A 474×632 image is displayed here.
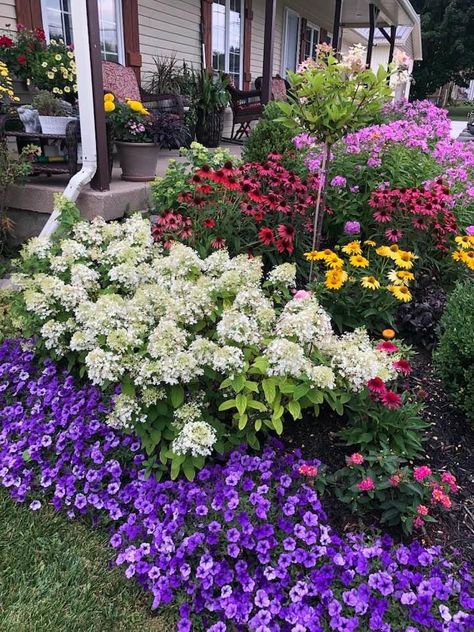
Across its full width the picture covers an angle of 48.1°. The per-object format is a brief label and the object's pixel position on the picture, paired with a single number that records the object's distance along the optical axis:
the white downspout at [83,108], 3.41
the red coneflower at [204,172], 3.06
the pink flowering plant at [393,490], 1.83
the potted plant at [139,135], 4.07
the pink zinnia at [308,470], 1.90
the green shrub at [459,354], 2.27
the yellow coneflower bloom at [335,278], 2.57
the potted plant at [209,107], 7.31
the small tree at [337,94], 2.74
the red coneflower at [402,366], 2.04
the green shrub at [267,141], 4.35
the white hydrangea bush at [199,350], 1.93
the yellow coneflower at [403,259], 2.65
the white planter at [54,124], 3.90
